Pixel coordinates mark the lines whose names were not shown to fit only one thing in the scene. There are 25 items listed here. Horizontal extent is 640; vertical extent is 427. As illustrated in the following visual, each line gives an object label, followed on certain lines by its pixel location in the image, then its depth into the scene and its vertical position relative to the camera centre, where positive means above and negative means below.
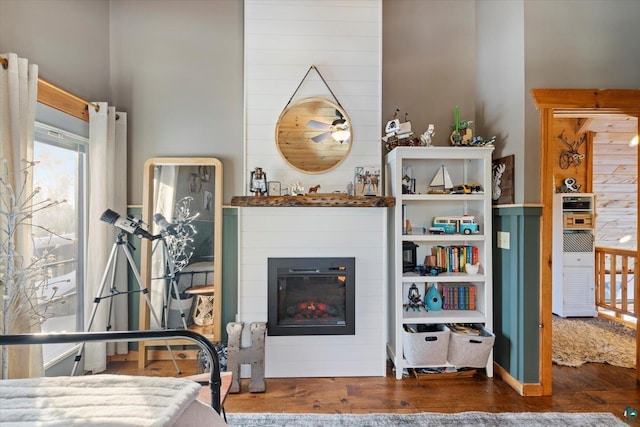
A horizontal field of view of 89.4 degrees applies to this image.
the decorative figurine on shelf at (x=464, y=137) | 2.64 +0.68
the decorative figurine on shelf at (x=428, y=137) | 2.66 +0.66
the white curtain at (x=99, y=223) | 2.58 -0.06
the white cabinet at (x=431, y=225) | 2.59 -0.10
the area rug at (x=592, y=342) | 2.89 -1.25
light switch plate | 2.56 -0.17
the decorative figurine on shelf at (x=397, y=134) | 2.62 +0.68
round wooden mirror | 2.68 +0.68
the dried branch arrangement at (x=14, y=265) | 1.69 -0.28
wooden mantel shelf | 2.48 +0.12
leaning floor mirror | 2.87 -0.22
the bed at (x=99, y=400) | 0.93 -0.58
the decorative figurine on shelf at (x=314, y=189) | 2.66 +0.23
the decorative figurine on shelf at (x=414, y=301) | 2.80 -0.73
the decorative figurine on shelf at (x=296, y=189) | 2.59 +0.22
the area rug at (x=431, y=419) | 2.04 -1.30
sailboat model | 2.78 +0.30
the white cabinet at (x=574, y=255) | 4.07 -0.48
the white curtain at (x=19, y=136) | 1.76 +0.44
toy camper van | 2.67 -0.07
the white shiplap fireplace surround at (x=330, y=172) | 2.64 +0.47
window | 2.30 -0.03
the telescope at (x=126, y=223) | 2.42 -0.06
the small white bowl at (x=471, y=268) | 2.69 -0.42
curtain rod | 2.16 +0.84
